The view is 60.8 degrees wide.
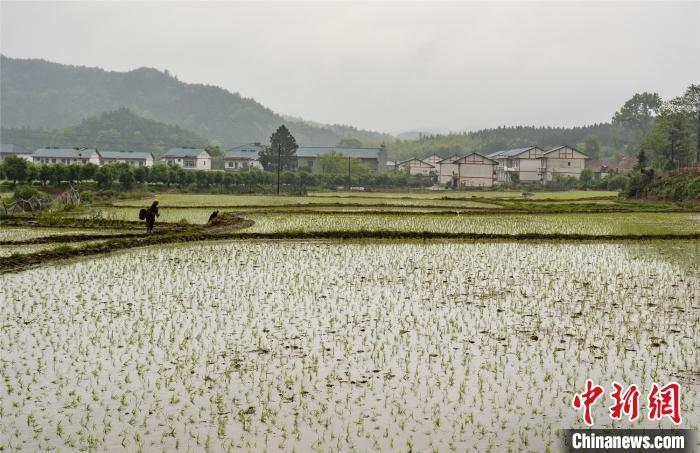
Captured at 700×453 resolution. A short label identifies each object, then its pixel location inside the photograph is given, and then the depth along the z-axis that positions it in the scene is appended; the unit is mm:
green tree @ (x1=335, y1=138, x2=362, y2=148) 123312
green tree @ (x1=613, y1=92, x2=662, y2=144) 106625
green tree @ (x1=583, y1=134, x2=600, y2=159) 104125
